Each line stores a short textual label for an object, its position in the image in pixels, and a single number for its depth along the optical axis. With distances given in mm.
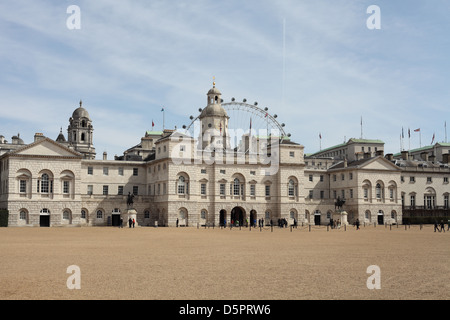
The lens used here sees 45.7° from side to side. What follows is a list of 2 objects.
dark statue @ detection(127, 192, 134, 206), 74375
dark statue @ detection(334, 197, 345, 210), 85125
